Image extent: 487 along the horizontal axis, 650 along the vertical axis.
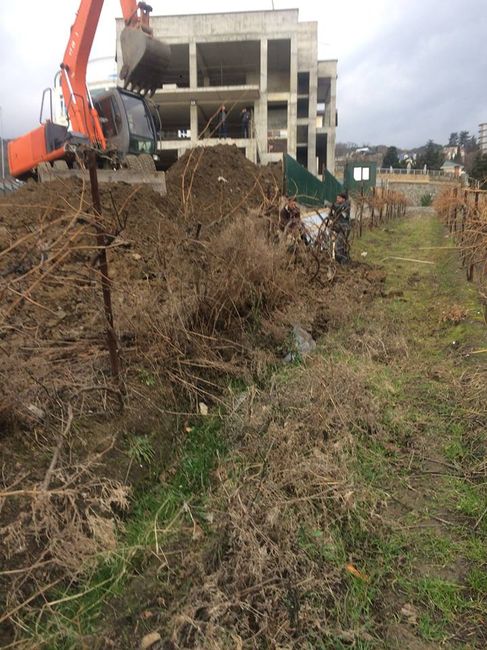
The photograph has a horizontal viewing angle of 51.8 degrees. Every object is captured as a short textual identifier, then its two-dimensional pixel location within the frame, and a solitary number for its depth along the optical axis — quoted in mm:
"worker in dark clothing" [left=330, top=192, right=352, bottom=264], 9094
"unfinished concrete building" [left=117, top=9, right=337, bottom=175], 36188
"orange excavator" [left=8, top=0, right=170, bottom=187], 10703
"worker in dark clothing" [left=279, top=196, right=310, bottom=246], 7148
